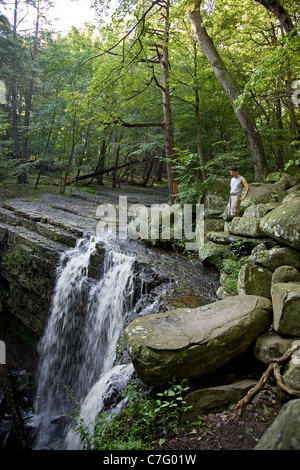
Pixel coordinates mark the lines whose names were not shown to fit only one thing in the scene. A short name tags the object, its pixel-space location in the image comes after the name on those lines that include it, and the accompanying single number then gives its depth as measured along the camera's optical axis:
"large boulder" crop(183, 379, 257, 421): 2.89
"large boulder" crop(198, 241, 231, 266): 6.76
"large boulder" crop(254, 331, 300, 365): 3.09
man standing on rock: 6.89
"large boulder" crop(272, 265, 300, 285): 3.98
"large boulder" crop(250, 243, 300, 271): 4.80
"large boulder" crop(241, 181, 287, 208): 7.29
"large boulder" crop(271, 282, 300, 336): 3.10
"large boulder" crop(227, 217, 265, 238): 6.00
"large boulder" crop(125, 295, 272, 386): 3.16
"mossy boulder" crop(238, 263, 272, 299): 4.37
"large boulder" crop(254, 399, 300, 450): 1.86
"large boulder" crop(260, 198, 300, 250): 4.45
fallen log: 20.49
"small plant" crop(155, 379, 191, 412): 2.92
